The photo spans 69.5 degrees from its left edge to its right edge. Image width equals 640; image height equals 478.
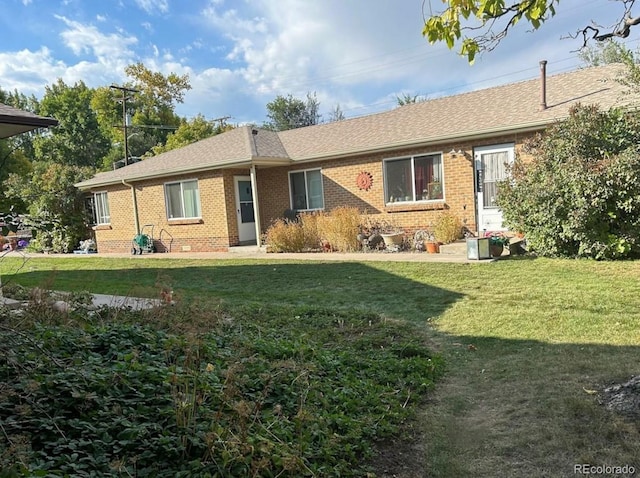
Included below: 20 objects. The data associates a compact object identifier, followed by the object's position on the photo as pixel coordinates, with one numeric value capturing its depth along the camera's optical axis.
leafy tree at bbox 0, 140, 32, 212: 23.87
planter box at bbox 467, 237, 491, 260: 9.32
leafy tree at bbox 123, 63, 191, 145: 39.06
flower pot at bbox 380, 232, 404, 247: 11.94
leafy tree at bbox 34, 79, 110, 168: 43.81
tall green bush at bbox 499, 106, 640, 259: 8.27
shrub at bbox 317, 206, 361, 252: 12.16
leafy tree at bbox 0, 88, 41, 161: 45.69
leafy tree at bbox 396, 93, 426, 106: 37.46
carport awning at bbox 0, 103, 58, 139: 5.64
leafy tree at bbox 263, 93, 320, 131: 44.41
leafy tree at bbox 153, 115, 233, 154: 35.88
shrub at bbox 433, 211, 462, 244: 11.50
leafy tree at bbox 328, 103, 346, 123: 44.62
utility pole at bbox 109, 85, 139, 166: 26.36
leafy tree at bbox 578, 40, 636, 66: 8.82
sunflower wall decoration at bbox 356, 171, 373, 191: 13.29
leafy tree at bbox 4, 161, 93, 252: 19.09
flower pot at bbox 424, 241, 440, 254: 11.06
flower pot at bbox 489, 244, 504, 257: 9.53
